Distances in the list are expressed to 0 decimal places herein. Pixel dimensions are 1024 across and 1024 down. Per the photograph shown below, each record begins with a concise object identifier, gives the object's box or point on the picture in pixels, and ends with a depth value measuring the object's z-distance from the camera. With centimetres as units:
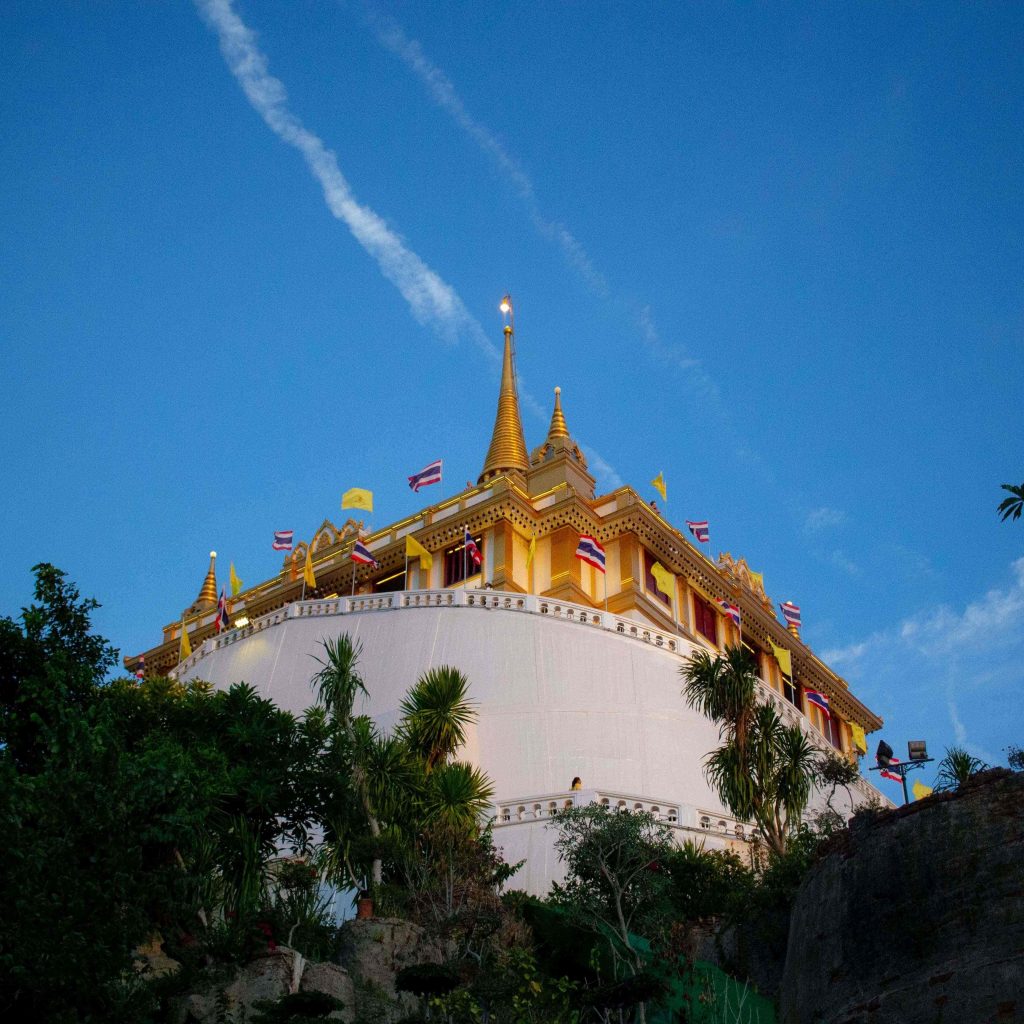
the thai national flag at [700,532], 5462
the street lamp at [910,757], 3034
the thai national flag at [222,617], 5441
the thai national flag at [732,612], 5331
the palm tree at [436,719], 3431
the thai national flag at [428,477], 5259
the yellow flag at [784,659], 5403
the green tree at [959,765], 2961
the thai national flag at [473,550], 4996
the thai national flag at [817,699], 5053
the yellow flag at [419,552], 5312
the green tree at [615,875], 2536
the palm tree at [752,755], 3035
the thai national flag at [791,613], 5775
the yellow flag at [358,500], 5194
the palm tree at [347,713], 3081
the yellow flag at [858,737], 6308
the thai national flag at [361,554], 5159
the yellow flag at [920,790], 5374
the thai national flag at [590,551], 4672
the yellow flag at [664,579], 5191
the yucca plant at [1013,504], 1530
